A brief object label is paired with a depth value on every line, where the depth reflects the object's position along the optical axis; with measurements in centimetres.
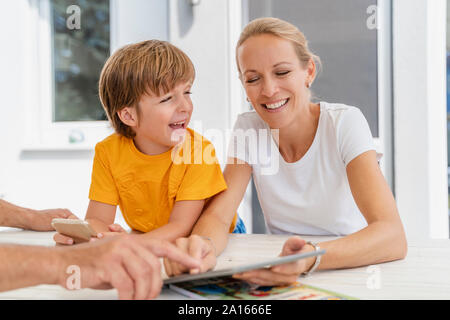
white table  65
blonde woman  112
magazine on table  62
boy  119
